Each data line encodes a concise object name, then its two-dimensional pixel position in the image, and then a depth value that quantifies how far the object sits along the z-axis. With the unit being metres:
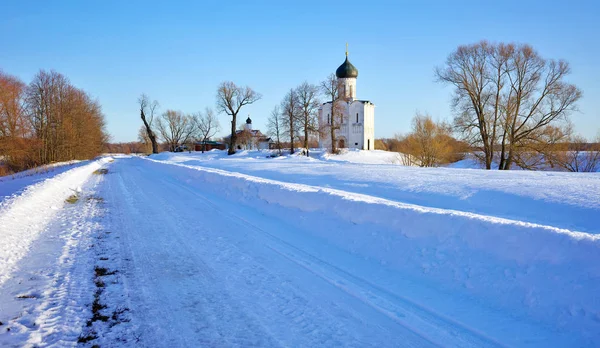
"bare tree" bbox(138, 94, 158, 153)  77.44
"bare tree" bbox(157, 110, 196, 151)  99.12
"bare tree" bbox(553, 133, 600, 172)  28.85
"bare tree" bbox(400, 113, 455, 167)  37.81
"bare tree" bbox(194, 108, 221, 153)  92.69
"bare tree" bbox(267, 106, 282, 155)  65.02
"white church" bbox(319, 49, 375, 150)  63.84
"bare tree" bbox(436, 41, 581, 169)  29.30
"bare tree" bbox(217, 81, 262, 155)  61.69
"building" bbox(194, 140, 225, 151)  101.39
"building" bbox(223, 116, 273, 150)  94.69
